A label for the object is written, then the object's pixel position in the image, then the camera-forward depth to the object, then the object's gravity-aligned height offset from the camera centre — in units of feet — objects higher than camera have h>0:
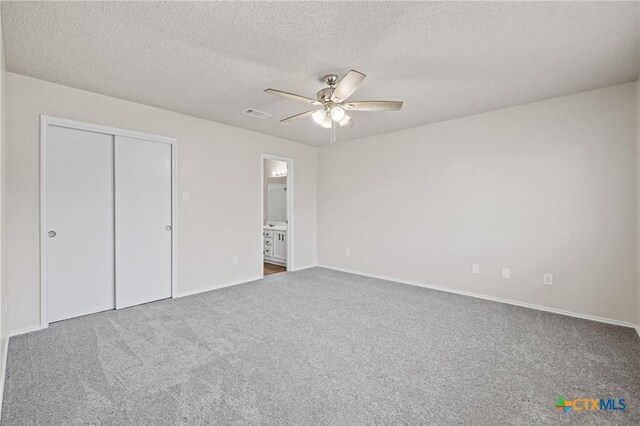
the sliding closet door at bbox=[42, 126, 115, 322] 9.66 -0.36
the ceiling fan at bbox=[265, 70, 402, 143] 8.04 +3.19
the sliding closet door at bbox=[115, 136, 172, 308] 11.16 -0.32
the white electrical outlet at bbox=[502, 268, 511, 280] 11.87 -2.48
